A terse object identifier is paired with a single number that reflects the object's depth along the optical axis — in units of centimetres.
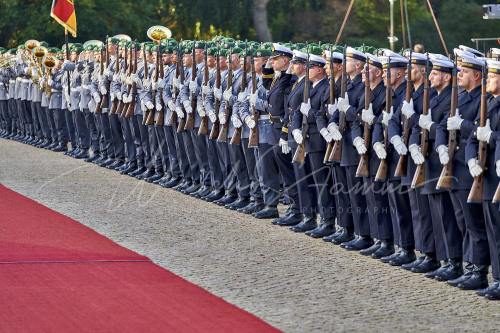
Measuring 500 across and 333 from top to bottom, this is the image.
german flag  2723
